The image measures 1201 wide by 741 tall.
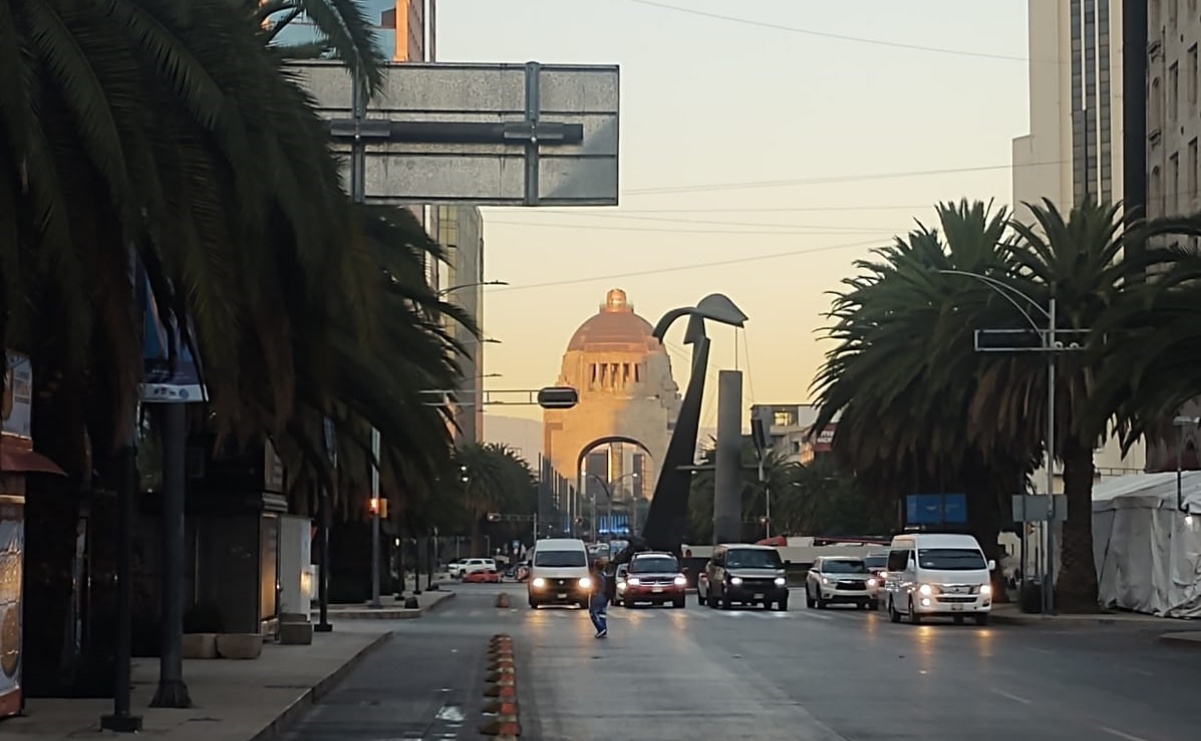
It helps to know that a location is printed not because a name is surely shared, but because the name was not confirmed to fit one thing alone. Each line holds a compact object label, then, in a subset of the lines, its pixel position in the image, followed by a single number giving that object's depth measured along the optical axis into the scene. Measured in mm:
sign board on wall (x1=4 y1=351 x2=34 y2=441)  17047
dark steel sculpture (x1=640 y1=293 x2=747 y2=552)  102688
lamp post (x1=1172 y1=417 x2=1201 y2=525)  48094
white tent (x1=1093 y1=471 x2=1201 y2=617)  48750
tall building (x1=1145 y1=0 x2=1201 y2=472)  60344
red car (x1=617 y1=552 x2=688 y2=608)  58312
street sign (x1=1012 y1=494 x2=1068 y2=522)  47875
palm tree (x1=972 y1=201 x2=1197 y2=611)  48906
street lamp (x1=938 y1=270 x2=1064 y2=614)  45625
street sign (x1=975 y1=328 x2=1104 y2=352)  44094
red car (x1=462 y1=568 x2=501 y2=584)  110000
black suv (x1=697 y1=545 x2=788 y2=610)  57156
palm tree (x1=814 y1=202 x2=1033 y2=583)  51875
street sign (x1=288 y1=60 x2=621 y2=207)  21828
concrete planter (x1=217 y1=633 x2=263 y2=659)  28500
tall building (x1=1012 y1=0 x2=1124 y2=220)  122062
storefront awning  16859
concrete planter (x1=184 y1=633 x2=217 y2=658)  28438
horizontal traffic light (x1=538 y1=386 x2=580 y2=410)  63281
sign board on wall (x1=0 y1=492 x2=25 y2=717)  17359
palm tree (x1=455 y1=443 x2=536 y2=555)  125438
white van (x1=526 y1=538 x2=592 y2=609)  58062
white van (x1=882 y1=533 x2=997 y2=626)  45031
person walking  36281
